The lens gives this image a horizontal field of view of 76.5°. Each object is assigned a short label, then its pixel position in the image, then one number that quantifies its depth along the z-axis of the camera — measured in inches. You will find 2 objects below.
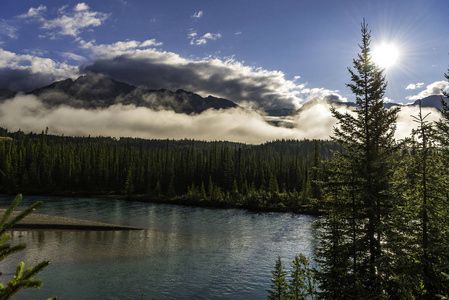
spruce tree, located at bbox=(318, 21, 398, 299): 578.6
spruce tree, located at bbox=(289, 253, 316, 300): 468.1
